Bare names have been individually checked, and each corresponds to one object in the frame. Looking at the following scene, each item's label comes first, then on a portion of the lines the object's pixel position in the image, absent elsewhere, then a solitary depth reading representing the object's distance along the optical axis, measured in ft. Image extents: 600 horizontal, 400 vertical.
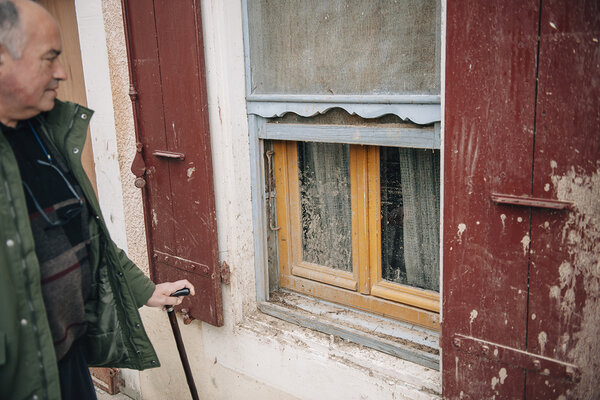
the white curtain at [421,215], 7.49
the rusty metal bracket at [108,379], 11.94
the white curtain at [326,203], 8.47
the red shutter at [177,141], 8.32
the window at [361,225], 7.77
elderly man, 4.97
